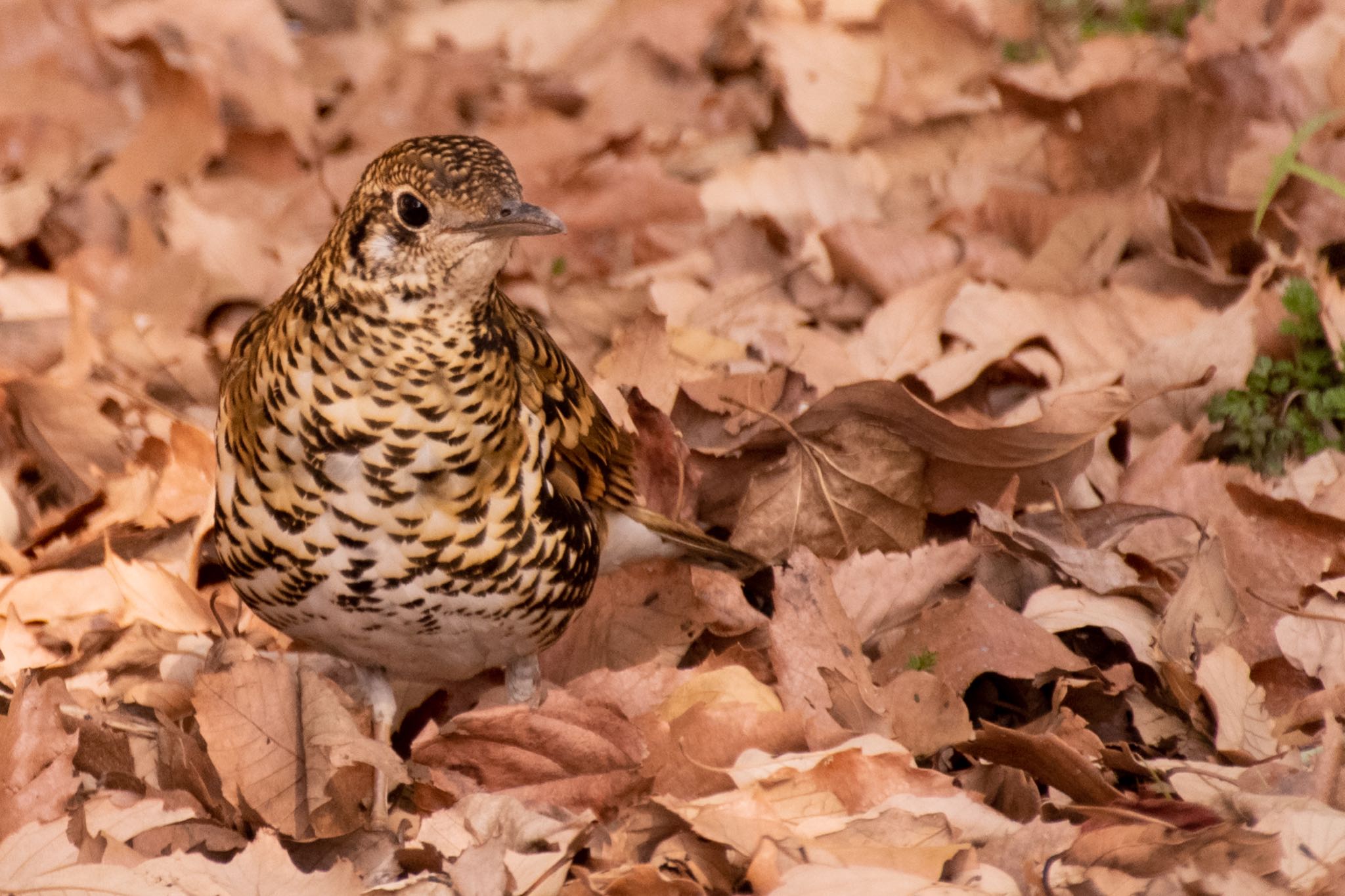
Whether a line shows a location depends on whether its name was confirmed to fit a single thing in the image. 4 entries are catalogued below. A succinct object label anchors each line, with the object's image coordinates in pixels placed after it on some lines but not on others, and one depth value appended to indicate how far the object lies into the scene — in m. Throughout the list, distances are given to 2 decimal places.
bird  6.58
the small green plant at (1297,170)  9.02
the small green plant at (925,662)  7.57
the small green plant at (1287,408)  9.09
